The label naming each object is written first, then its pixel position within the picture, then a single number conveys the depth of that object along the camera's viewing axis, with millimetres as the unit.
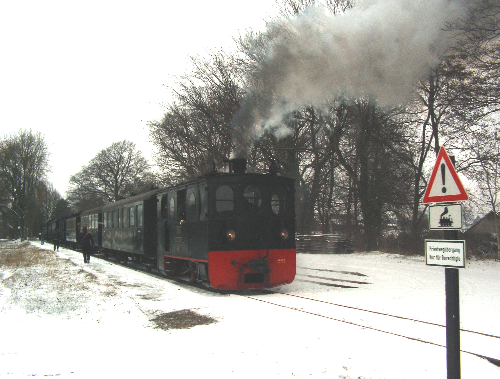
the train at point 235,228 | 9891
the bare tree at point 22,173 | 48750
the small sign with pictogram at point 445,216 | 4055
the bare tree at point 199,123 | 24641
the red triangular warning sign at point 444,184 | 4136
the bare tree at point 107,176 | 61125
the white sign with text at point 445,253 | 3939
